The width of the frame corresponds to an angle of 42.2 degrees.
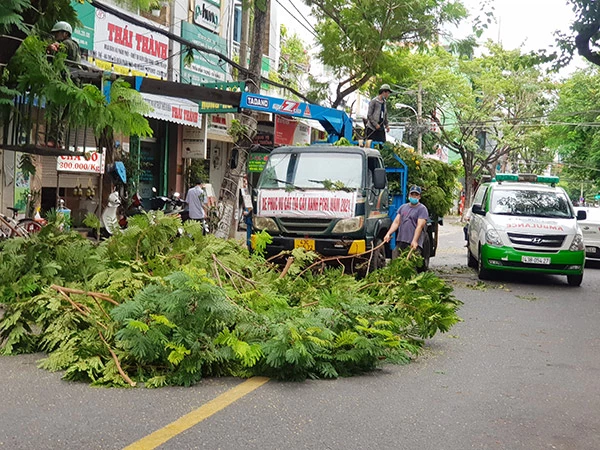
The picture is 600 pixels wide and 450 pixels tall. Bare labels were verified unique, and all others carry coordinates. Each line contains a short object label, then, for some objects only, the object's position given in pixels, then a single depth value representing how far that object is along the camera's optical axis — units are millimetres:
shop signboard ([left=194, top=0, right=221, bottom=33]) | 24656
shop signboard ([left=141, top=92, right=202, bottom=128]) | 20625
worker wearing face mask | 13109
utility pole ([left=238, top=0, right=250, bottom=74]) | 19988
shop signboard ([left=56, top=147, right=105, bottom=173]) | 18953
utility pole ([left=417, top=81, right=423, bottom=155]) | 43406
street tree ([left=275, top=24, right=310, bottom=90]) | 35906
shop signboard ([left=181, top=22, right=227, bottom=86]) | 23812
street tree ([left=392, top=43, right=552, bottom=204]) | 45875
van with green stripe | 14602
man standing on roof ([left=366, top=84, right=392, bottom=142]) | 15453
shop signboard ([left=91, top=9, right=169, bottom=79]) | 19469
